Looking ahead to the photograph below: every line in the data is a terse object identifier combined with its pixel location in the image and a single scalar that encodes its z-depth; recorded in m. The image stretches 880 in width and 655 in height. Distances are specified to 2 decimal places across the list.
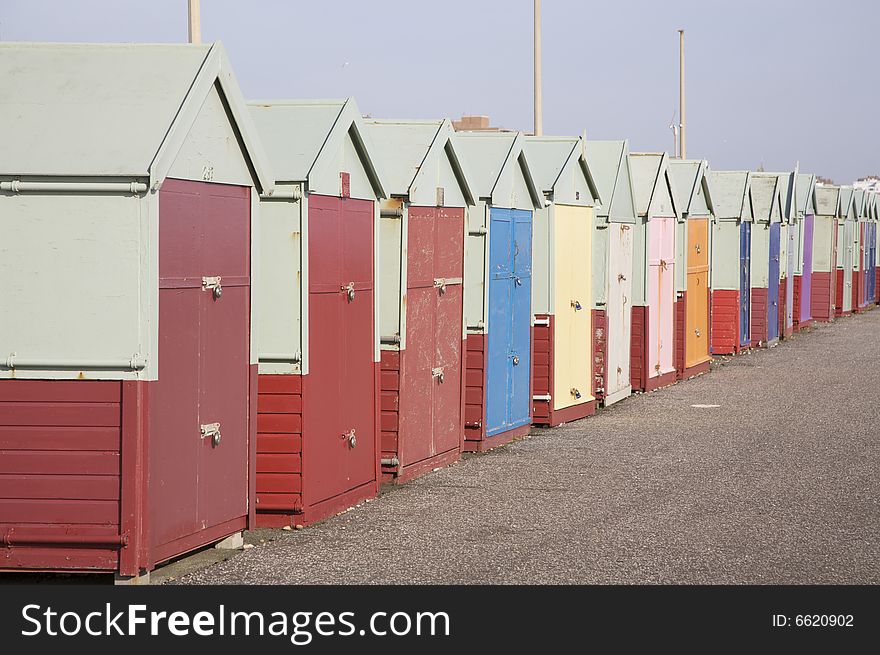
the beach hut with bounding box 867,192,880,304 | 45.27
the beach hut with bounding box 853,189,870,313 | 41.41
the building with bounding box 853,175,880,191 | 128.35
